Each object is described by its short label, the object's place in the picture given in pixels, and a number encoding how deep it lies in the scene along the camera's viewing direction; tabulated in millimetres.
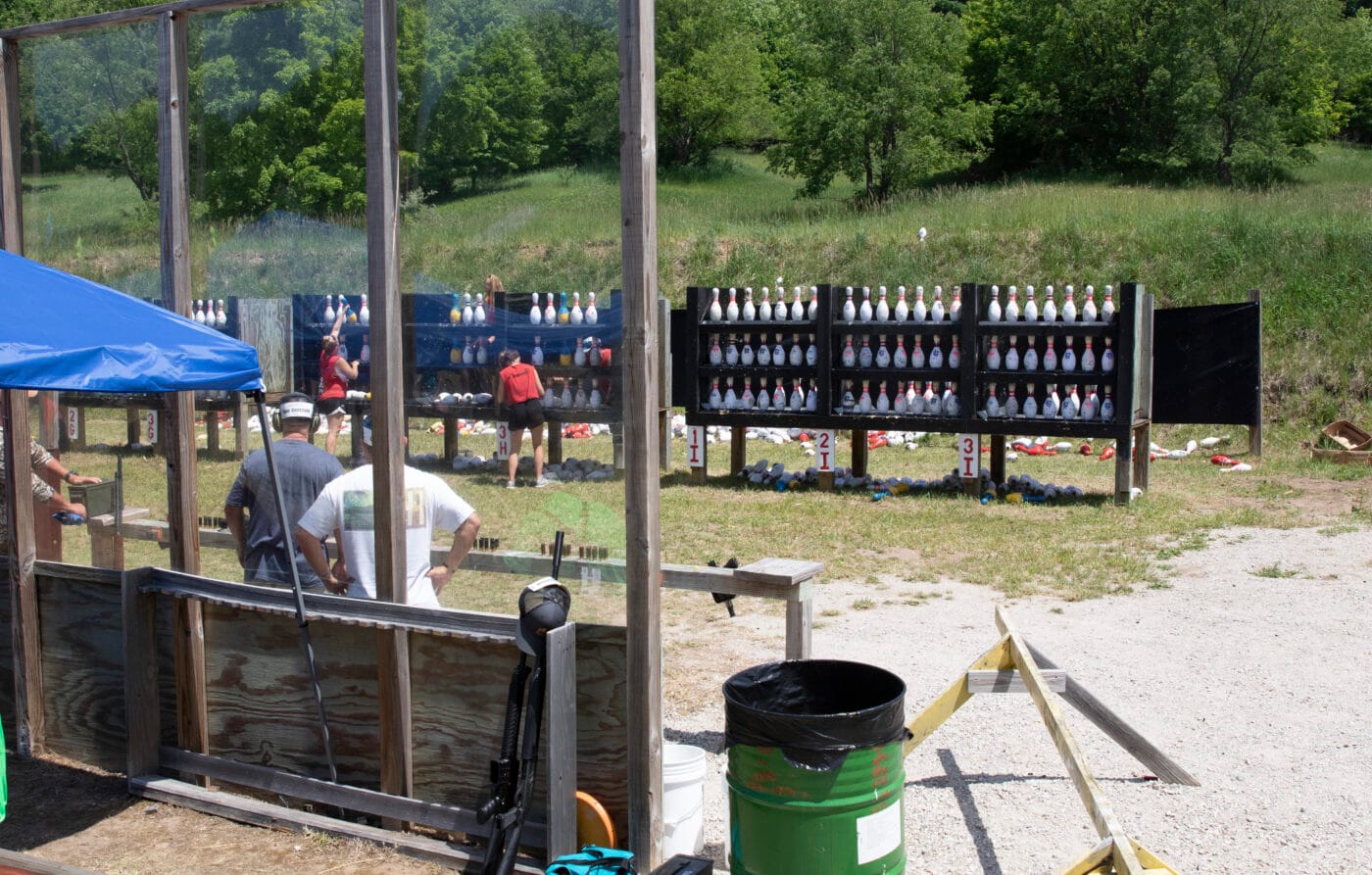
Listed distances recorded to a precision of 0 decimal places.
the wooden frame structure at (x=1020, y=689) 4652
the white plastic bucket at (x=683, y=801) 4613
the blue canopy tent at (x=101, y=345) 4383
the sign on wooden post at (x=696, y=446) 14797
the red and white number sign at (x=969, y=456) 13500
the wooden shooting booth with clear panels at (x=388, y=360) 4320
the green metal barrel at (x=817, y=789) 3879
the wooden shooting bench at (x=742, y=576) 5910
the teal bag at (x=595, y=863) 3973
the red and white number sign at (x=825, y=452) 14141
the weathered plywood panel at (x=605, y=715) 4488
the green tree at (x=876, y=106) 46406
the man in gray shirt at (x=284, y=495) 5293
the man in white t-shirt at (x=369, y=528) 4906
